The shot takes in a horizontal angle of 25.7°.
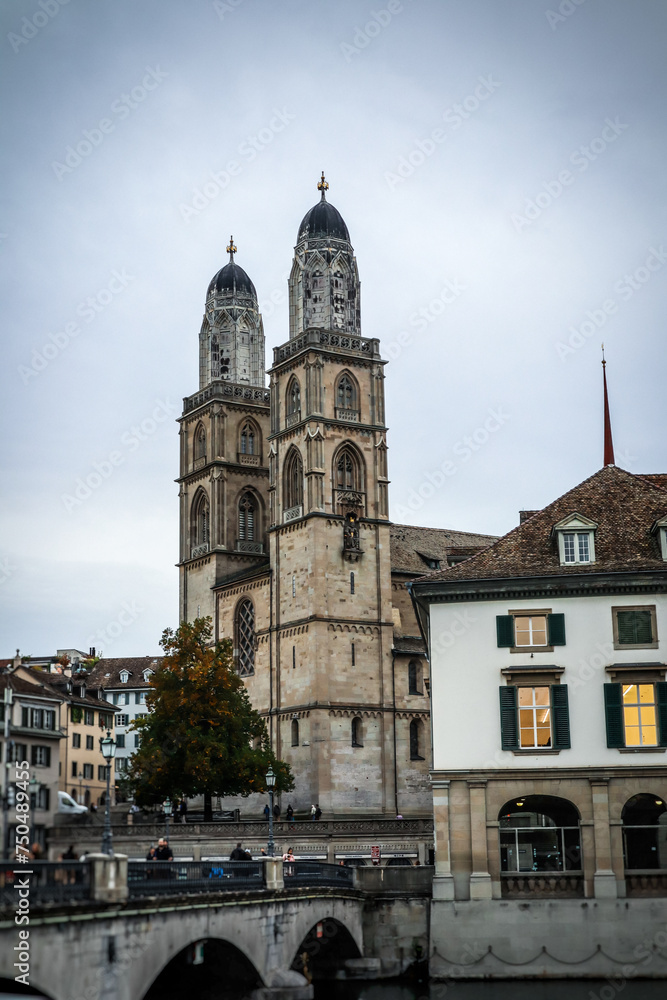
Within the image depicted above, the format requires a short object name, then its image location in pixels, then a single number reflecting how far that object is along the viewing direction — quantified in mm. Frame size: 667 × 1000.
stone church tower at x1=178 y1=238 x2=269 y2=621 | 97562
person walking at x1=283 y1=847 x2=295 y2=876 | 42312
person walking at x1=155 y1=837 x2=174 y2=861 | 35625
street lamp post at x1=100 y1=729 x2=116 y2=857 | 32844
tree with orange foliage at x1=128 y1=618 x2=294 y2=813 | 67312
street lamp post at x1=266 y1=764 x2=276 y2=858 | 52362
